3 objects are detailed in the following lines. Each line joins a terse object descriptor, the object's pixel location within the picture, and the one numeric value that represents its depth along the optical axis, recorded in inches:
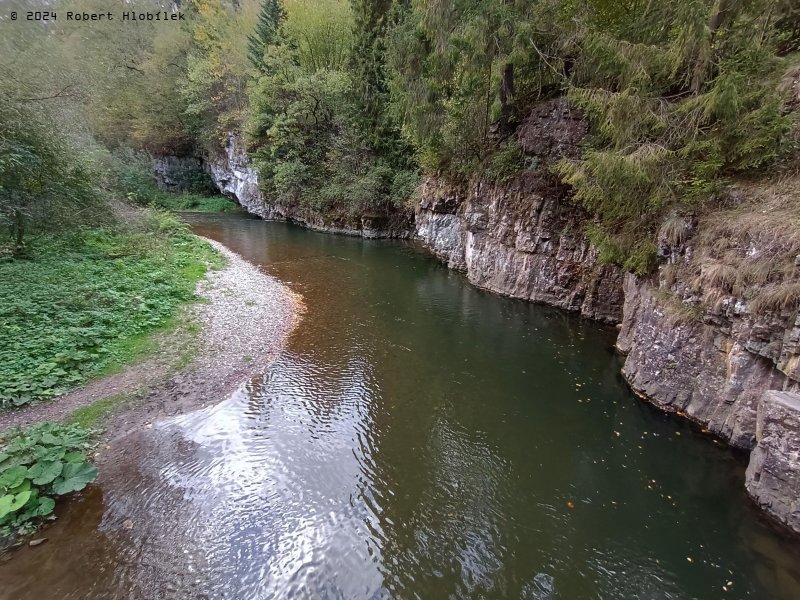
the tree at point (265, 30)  1238.3
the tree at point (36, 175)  411.5
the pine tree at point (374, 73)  987.9
